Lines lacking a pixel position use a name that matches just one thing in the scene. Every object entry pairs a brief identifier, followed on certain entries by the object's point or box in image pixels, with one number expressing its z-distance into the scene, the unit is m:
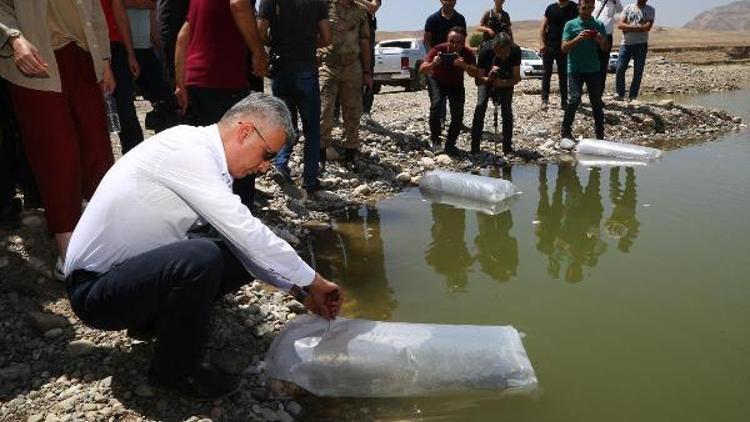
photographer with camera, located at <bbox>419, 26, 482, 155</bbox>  6.70
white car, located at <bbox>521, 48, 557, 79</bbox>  20.31
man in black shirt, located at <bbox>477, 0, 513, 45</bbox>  8.06
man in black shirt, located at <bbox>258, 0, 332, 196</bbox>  4.80
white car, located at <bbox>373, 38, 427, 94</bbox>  14.12
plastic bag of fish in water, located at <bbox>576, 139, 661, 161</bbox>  7.00
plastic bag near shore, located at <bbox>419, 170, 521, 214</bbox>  5.34
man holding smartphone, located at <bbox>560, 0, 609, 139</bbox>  7.36
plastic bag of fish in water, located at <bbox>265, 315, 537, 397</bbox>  2.40
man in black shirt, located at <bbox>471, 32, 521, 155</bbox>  6.81
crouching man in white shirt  1.99
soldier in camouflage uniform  5.66
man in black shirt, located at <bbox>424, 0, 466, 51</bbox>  7.05
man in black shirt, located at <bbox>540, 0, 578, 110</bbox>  8.51
